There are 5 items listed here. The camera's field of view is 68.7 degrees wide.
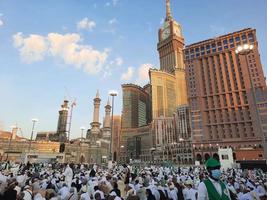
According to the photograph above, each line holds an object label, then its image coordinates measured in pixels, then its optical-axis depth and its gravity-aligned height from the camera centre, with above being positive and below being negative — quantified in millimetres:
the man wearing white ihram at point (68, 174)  12005 -976
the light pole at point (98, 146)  104125 +6615
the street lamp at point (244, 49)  16600 +9200
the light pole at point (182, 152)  95312 +3058
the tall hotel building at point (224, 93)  76250 +26944
